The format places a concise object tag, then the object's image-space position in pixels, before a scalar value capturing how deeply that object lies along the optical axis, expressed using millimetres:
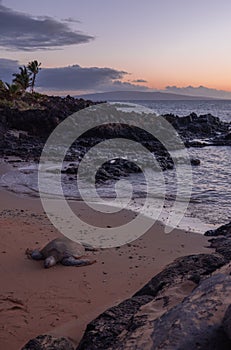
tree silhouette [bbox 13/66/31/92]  54391
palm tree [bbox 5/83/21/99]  45272
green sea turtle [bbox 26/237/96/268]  7531
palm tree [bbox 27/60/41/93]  56428
